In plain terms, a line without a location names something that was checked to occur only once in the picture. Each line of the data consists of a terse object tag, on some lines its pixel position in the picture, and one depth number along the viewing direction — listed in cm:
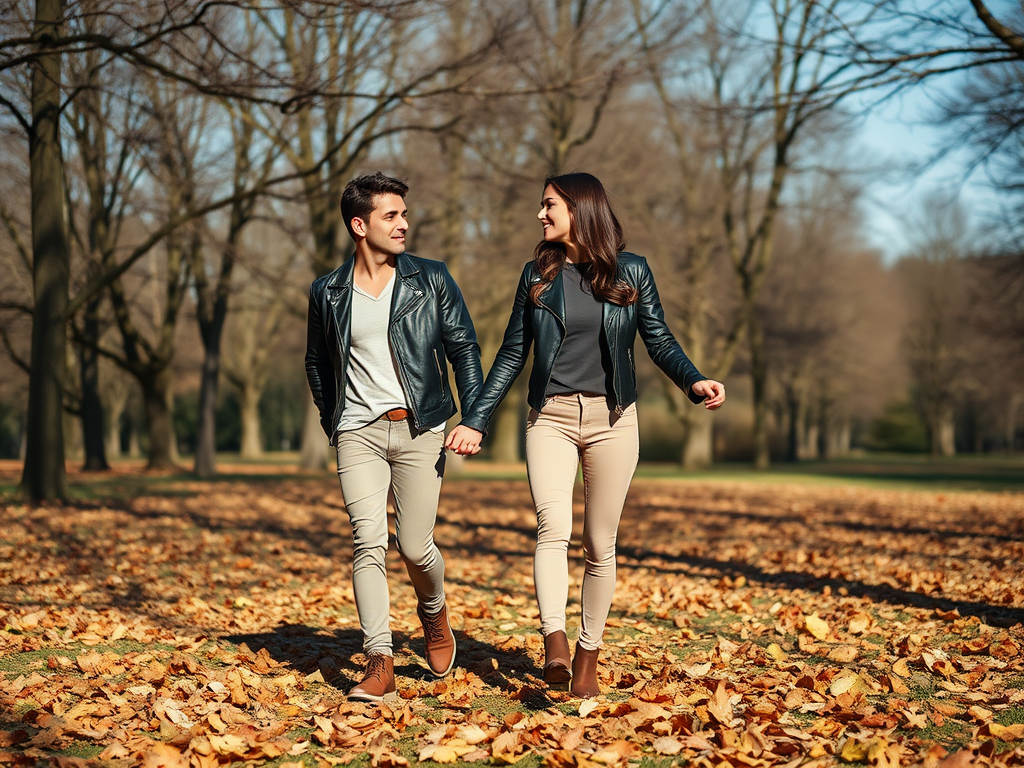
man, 413
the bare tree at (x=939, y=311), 4141
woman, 403
